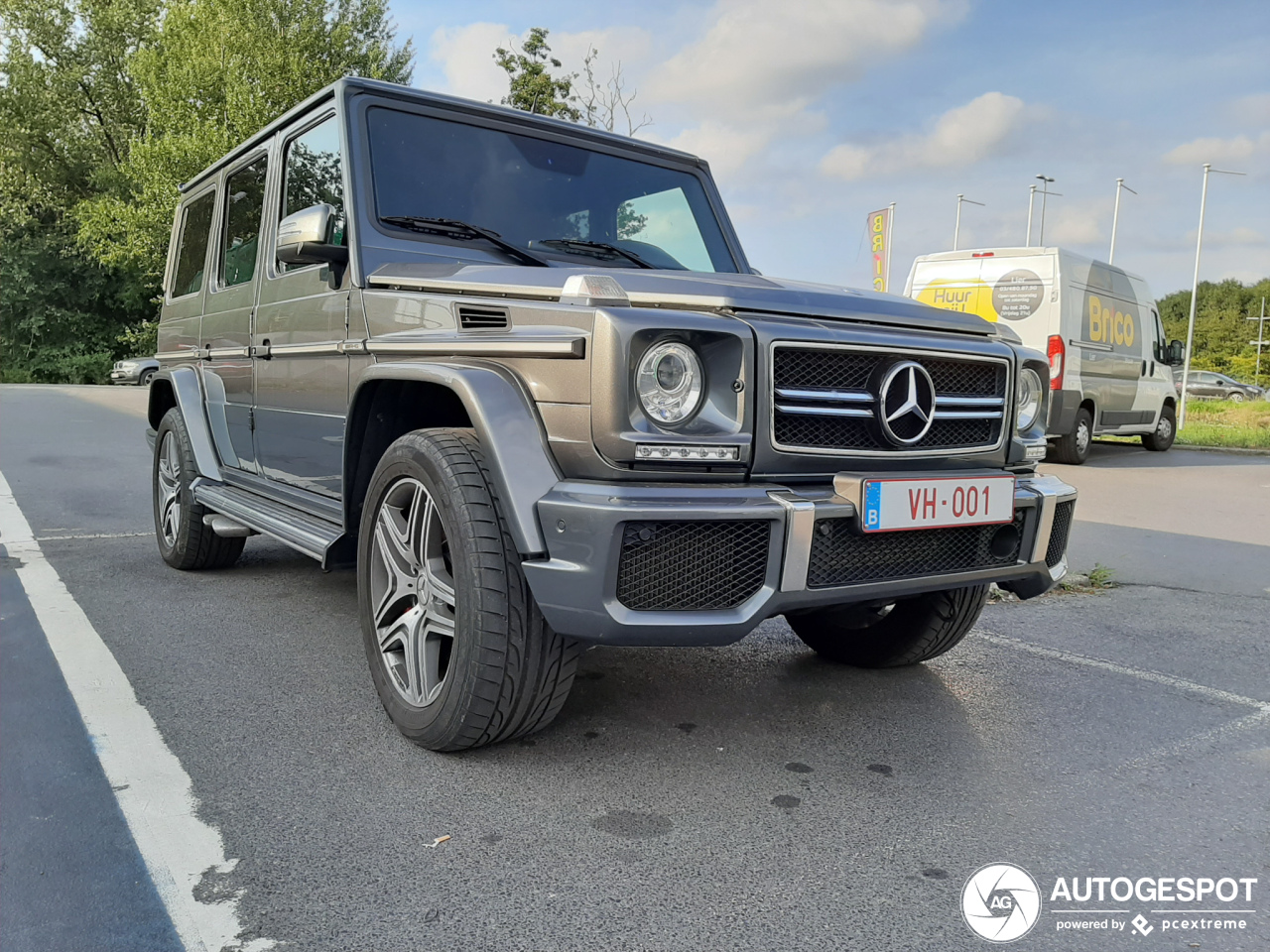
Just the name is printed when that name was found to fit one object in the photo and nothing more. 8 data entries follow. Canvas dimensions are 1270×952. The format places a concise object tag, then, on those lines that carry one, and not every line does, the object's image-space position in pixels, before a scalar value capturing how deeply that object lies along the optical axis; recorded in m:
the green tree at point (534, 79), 22.50
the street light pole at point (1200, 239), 28.17
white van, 11.95
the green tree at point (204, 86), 28.86
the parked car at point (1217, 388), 43.03
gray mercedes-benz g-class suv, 2.47
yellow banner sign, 14.81
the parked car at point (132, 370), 28.73
